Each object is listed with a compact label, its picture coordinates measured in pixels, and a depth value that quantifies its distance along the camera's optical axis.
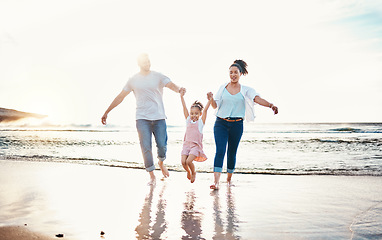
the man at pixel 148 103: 6.08
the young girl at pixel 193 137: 6.01
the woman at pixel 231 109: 5.73
